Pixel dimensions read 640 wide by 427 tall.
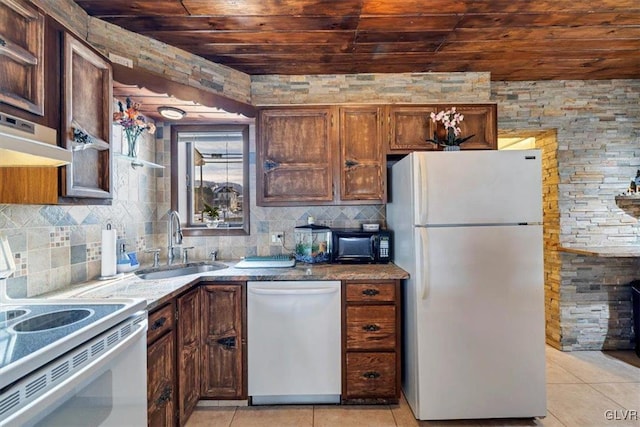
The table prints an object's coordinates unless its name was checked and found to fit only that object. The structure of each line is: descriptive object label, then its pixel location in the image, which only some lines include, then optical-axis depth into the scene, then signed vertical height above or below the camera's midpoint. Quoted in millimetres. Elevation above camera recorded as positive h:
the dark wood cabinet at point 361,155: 2555 +495
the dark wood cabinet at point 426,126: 2545 +728
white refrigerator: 1949 -437
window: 2877 +347
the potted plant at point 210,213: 2914 +35
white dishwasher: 2162 -847
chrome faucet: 2652 -145
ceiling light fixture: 2343 +800
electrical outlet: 2855 -191
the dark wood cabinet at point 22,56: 1103 +603
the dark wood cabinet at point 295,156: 2561 +495
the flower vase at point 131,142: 2179 +540
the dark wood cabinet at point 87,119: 1348 +469
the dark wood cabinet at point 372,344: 2154 -891
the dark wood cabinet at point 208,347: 1885 -872
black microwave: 2516 -255
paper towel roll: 1964 -222
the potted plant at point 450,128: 2398 +681
